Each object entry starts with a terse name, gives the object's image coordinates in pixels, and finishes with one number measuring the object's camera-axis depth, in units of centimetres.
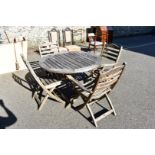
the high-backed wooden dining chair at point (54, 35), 709
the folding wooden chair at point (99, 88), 266
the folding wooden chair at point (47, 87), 310
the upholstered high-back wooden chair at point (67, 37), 735
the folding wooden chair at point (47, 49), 431
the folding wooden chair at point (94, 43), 627
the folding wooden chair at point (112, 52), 390
